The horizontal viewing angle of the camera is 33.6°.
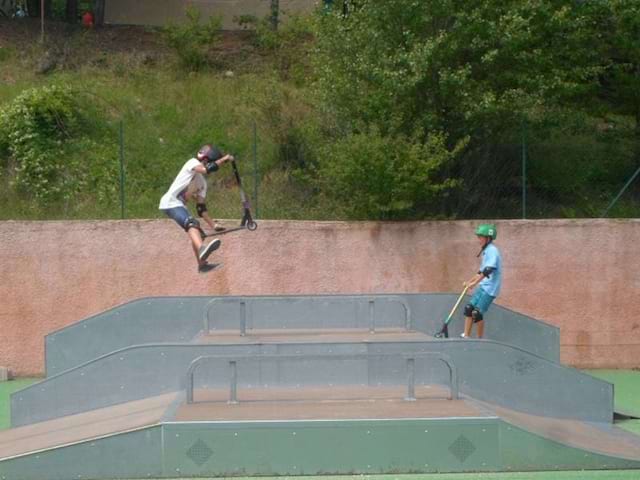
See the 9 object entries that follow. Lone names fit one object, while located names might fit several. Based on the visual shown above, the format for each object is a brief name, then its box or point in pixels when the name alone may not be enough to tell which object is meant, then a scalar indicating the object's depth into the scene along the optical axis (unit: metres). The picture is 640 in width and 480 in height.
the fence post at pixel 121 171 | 17.87
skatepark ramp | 8.83
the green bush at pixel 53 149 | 19.39
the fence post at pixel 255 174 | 18.12
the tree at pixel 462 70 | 17.52
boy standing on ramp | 14.10
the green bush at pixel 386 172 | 17.02
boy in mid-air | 13.07
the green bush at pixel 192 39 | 26.53
